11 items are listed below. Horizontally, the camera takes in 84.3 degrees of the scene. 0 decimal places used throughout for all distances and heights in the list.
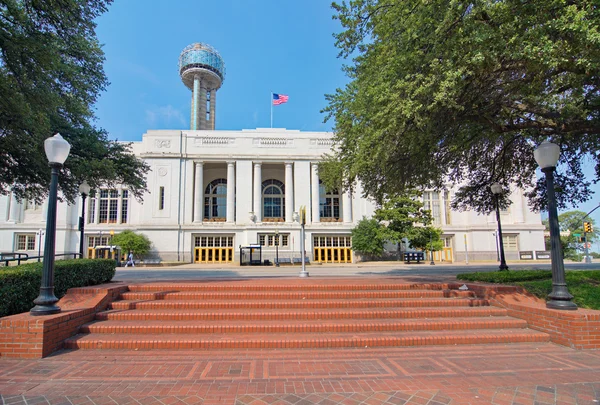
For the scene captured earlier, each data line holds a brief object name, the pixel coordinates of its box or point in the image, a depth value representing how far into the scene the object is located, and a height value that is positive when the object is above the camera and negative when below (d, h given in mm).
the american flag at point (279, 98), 42094 +18413
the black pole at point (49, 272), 5766 -437
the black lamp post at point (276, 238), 37300 +622
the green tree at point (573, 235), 50841 +696
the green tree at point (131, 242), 35969 +450
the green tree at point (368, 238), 35969 +364
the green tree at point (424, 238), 34188 +258
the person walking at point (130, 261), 33669 -1480
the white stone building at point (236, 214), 38844 +3694
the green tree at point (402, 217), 34000 +2453
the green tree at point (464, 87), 6594 +3682
